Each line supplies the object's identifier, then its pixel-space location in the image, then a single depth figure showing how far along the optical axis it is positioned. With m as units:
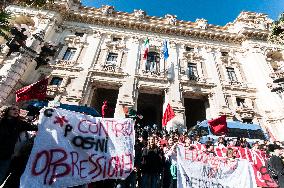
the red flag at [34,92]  7.56
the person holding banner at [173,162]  3.85
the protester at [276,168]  3.40
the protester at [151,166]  3.61
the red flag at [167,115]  9.22
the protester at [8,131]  2.35
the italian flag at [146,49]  12.43
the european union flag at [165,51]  12.41
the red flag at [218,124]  8.07
